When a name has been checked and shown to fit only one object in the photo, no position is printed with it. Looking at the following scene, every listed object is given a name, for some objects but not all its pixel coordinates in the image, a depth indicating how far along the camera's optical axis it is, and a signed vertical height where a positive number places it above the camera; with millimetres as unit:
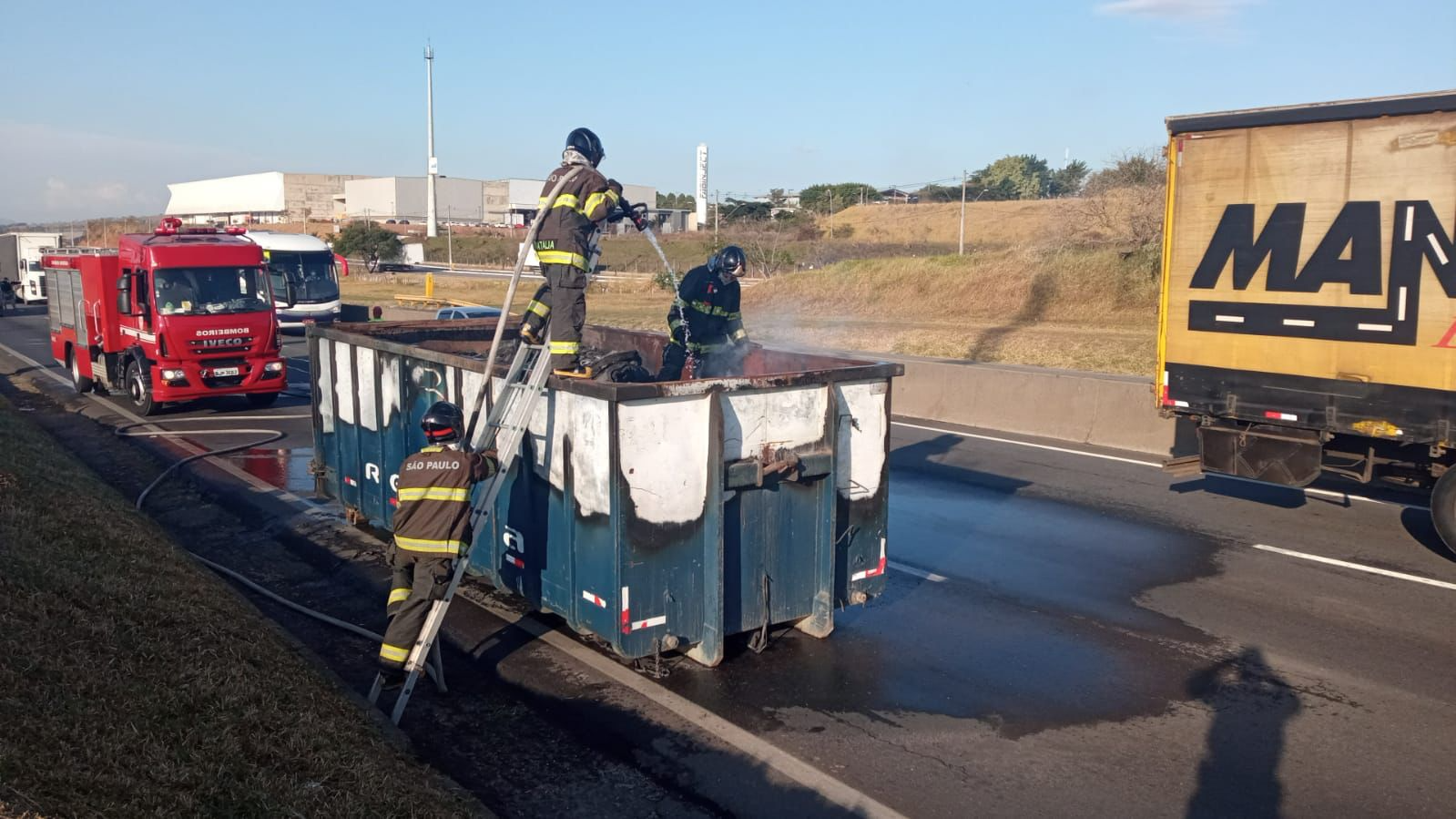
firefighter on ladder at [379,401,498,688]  5879 -1398
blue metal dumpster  6012 -1368
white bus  29203 -106
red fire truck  16734 -743
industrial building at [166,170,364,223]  108062 +7580
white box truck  44375 +370
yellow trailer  8656 -182
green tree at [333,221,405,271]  69812 +1765
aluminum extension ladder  5914 -968
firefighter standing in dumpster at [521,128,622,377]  6887 +208
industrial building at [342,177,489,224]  102069 +6890
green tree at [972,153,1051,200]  79438 +7047
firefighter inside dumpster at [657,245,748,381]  9000 -384
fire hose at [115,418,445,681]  6884 -2256
